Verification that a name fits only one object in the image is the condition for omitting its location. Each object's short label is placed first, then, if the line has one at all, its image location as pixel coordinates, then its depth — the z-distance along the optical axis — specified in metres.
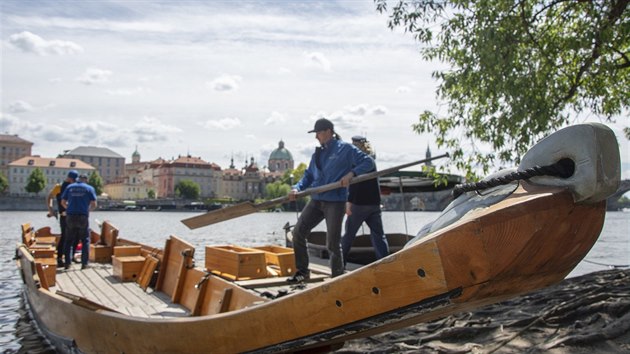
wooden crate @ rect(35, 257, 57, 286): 8.33
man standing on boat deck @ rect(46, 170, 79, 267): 10.65
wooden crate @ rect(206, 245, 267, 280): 6.80
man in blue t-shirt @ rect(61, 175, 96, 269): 10.41
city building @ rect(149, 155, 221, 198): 185.52
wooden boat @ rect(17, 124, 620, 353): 2.70
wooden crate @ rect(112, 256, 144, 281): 8.33
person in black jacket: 7.92
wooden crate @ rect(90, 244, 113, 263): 11.26
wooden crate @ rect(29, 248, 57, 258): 9.05
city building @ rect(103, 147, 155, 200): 185.50
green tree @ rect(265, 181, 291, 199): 143.34
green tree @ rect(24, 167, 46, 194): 133.38
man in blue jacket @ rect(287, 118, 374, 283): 6.56
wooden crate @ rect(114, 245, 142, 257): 8.93
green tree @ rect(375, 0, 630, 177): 9.33
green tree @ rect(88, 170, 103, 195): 149.93
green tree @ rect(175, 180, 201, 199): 162.88
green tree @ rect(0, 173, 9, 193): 132.50
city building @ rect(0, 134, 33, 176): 182.75
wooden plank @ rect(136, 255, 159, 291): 7.61
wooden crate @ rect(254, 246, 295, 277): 7.31
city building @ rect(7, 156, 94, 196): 166.12
